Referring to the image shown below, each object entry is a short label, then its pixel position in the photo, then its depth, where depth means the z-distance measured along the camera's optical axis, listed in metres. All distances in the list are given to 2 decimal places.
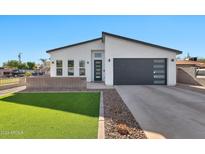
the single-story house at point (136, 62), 11.46
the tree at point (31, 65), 45.83
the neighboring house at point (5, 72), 31.10
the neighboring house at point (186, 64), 16.47
